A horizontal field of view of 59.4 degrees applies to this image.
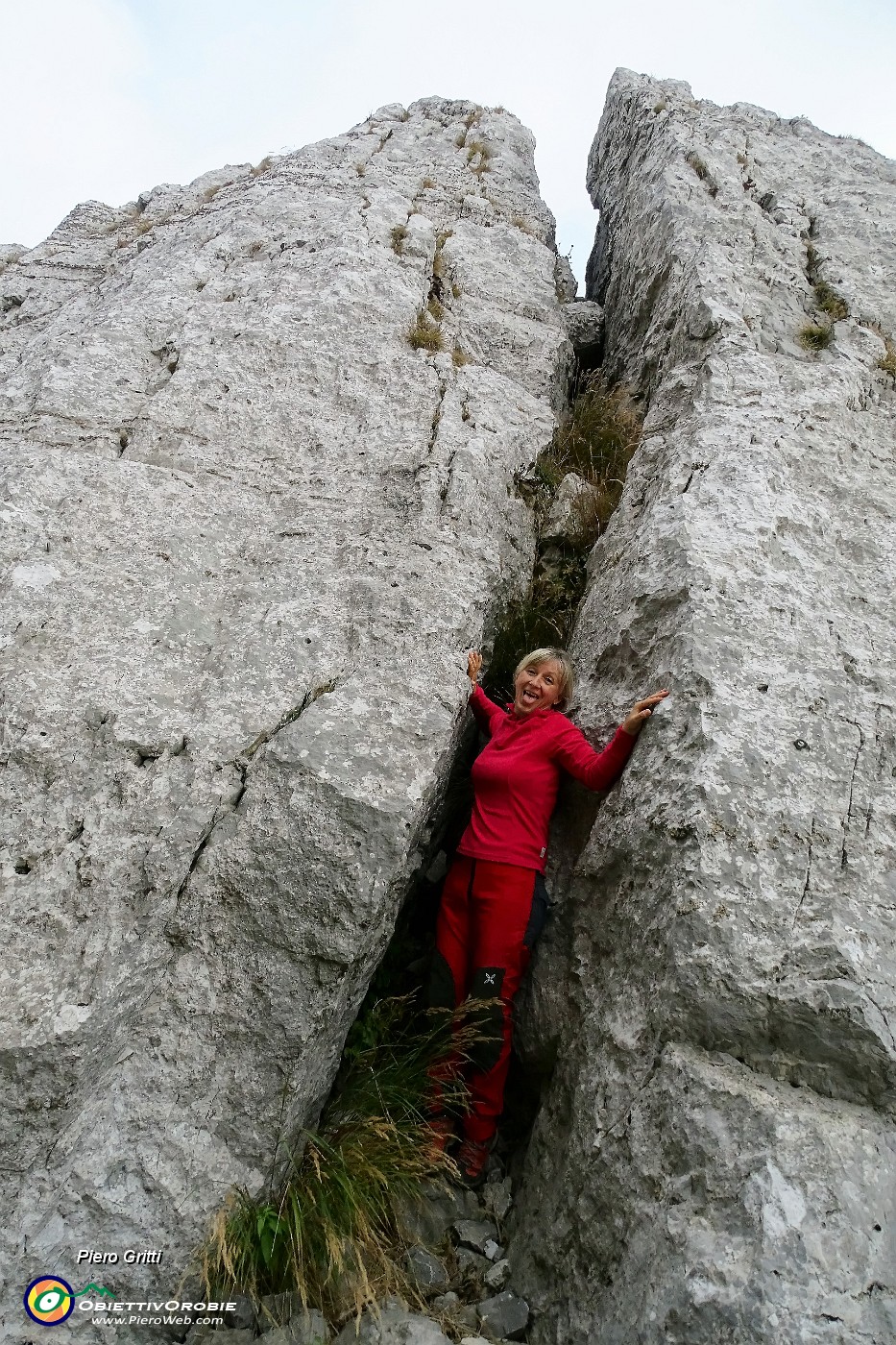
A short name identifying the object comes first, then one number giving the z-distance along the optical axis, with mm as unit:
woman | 3848
